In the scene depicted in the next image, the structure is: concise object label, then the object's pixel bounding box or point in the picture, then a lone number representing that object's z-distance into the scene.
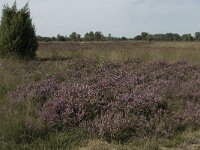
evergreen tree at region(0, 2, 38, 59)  16.36
